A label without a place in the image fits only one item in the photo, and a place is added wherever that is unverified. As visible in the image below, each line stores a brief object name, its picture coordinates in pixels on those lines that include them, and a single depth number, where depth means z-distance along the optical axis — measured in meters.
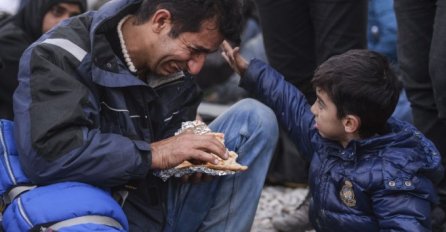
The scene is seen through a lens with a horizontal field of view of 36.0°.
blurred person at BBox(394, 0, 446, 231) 3.17
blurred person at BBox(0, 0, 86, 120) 4.02
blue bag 2.24
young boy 2.76
